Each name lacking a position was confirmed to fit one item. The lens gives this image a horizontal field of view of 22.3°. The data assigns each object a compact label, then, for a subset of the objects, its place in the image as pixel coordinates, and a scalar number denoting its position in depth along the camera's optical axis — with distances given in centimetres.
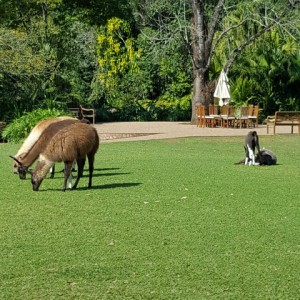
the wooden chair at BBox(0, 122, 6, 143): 2629
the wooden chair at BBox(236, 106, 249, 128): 3268
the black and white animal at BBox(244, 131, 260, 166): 1579
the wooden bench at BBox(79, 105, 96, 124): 3639
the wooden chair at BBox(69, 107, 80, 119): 3622
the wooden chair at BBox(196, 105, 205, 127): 3359
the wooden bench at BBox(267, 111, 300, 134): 2791
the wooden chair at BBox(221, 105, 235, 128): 3272
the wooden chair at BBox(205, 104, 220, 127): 3334
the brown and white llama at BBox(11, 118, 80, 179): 1200
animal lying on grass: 1638
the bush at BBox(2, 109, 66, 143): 2484
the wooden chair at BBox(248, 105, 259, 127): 3284
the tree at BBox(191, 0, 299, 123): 3416
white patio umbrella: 3419
